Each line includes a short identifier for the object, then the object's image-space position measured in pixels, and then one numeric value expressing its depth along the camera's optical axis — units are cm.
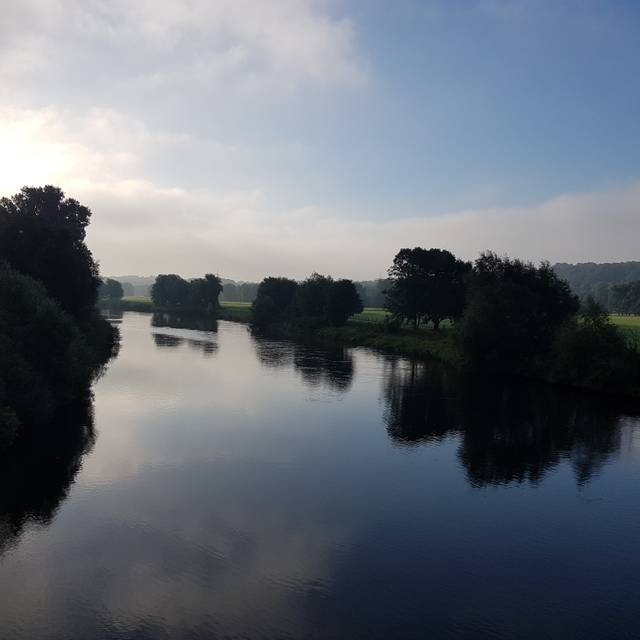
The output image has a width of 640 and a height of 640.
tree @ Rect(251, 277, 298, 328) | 12173
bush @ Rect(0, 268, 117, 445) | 2802
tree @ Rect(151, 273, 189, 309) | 17600
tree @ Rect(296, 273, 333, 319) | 10800
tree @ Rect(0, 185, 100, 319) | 4688
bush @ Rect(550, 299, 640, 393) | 4825
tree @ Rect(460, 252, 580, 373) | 5881
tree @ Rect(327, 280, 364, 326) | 10344
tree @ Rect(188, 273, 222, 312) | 16025
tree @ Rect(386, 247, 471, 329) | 8475
